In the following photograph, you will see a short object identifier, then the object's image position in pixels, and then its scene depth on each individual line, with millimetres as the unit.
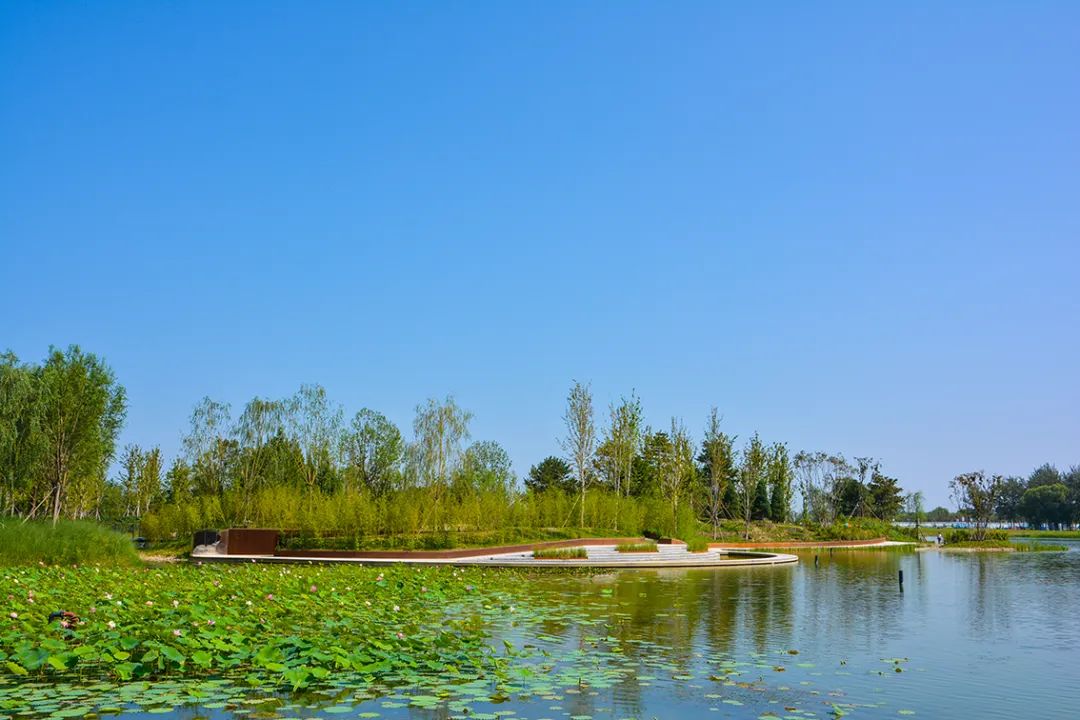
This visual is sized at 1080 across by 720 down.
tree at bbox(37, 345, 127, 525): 32562
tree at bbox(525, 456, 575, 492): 60875
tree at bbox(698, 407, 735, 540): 48562
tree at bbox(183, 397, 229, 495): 45719
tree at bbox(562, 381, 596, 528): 41250
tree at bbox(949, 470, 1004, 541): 52500
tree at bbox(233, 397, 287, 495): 44500
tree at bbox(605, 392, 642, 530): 46312
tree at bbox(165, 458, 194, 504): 43969
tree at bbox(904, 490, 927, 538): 69062
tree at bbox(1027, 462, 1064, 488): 99625
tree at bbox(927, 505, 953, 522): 128150
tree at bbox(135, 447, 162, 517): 52625
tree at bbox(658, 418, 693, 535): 43000
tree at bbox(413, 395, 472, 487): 41844
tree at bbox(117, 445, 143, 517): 55281
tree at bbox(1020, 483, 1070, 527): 83062
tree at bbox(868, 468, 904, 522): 64812
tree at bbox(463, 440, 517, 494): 46375
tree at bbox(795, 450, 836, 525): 61125
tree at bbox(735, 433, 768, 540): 51719
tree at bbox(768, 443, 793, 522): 57281
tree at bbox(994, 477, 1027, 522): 93988
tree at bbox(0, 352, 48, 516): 30250
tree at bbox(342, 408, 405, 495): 47969
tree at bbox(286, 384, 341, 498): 46156
